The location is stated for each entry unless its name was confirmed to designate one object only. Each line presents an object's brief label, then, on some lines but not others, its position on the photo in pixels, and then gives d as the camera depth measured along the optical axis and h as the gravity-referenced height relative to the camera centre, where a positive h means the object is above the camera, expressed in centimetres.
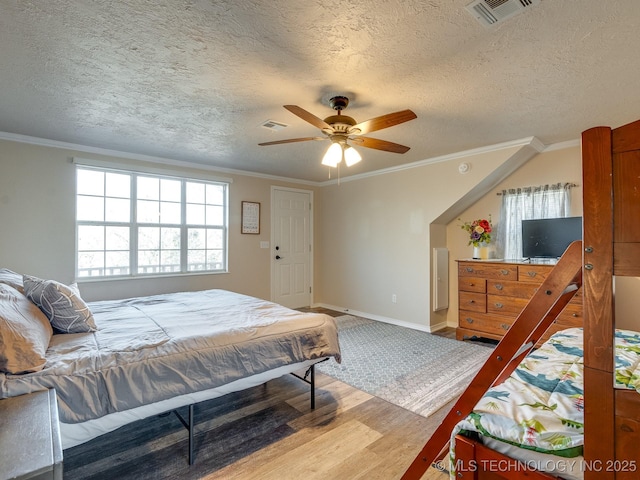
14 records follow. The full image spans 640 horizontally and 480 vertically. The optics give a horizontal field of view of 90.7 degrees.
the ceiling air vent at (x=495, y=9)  148 +114
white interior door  551 -7
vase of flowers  405 +10
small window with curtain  364 +45
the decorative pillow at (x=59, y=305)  192 -38
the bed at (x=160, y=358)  147 -63
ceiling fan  214 +85
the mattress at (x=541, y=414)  95 -58
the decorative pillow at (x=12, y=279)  205 -25
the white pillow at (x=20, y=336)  138 -45
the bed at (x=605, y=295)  75 -12
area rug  262 -122
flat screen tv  338 +11
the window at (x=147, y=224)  386 +26
